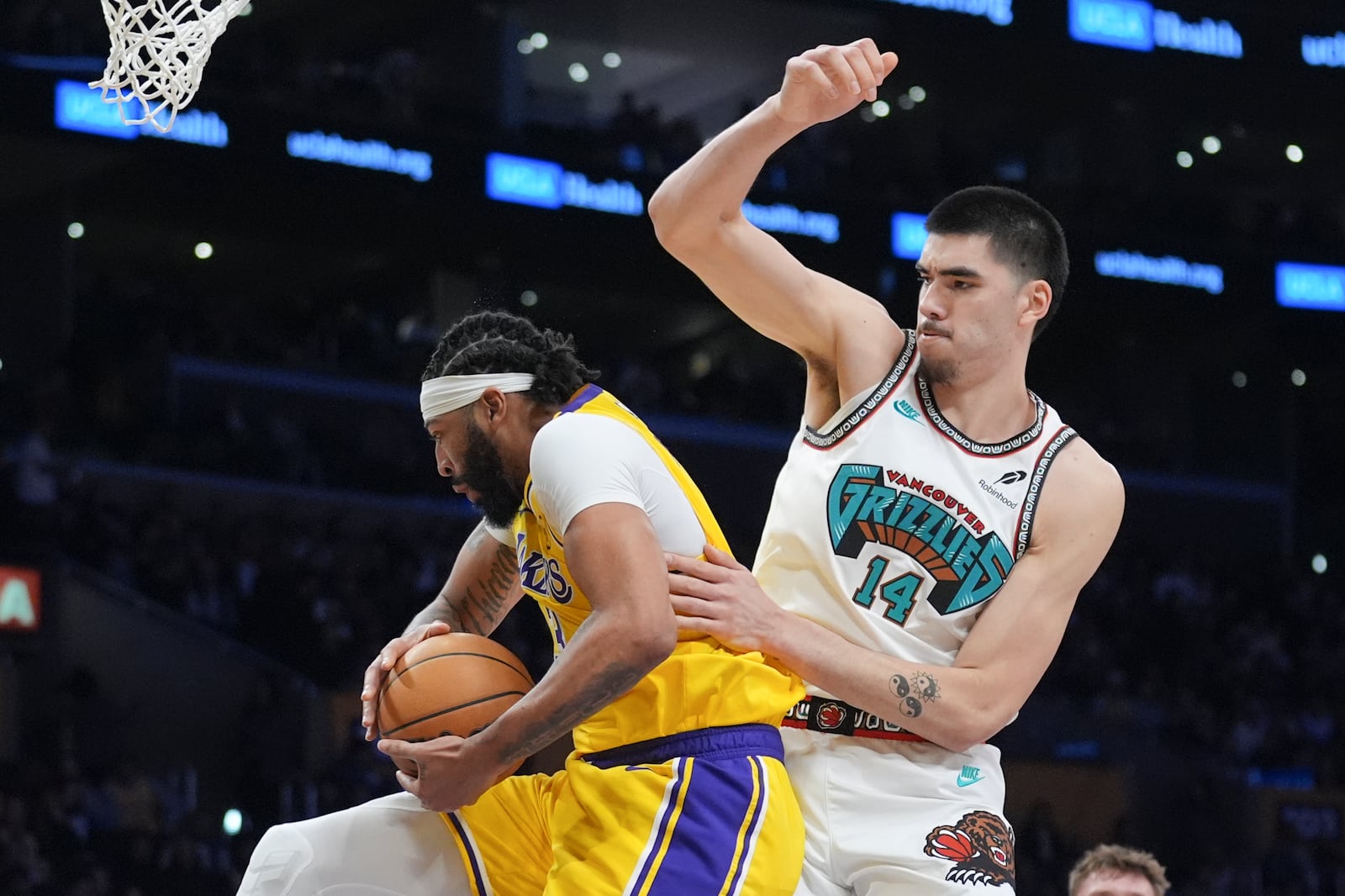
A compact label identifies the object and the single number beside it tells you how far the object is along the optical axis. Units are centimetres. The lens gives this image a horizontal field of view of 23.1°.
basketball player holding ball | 666
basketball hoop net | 862
